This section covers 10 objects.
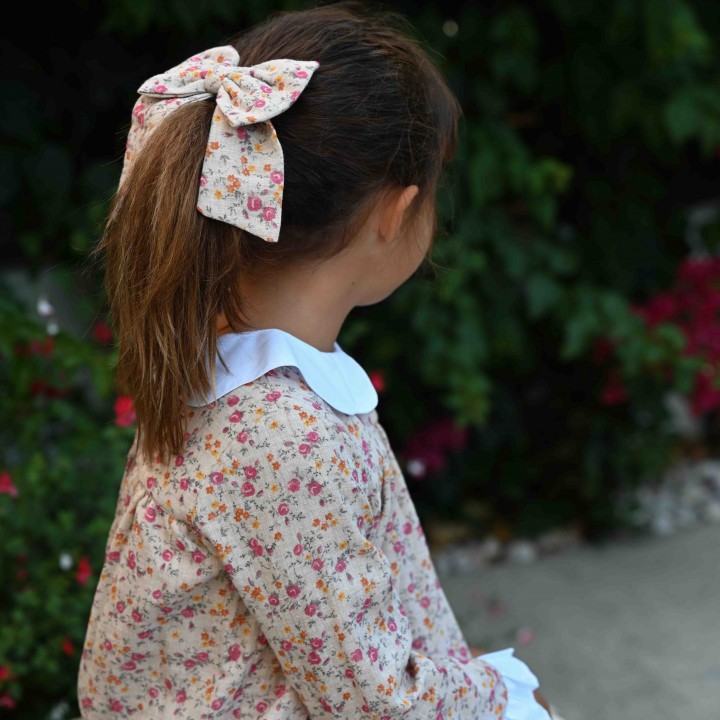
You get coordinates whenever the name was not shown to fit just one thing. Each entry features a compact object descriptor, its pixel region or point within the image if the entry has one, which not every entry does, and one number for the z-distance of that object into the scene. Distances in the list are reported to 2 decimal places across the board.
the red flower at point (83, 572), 1.80
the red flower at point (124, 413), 1.84
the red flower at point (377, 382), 1.89
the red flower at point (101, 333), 2.45
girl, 1.09
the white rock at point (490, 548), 3.17
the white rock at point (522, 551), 3.15
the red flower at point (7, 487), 1.82
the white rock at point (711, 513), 3.30
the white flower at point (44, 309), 2.00
